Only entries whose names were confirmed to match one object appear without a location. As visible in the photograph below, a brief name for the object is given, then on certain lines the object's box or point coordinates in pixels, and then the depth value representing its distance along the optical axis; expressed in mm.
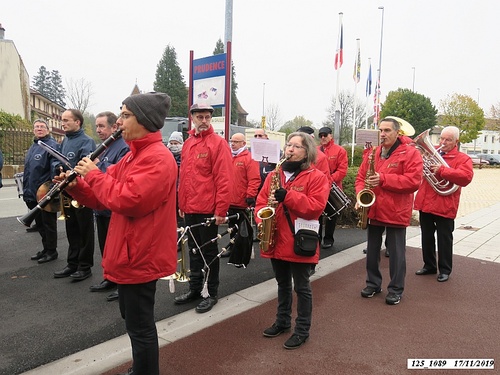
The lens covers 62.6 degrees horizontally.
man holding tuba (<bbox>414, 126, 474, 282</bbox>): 5539
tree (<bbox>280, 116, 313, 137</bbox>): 76650
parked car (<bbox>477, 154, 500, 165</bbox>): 54047
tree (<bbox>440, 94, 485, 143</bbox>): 50656
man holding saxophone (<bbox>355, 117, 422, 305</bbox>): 4613
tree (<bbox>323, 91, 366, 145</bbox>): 45344
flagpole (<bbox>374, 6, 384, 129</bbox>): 28278
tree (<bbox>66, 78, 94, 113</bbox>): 47144
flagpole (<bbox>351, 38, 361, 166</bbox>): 23278
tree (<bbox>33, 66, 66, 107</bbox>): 100438
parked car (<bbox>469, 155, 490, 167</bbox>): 45438
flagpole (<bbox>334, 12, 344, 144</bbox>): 19125
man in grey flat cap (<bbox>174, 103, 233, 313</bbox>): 4289
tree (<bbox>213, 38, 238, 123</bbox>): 57969
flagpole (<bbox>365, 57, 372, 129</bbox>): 27462
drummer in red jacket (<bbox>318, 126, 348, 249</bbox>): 7312
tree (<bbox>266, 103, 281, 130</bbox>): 60184
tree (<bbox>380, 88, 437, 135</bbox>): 47438
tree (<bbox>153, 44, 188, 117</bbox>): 59969
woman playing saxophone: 3490
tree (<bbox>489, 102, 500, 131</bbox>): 54188
